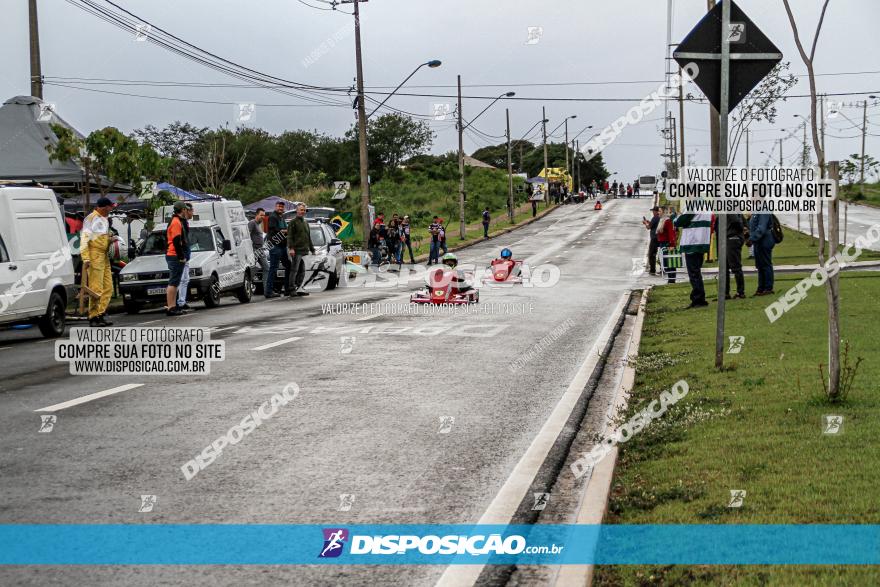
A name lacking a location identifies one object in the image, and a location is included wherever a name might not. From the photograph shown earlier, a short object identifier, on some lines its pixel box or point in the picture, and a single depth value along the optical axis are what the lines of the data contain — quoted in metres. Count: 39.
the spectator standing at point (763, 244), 17.66
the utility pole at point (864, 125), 93.47
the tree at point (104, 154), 21.77
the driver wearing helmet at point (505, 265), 25.36
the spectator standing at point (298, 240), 23.28
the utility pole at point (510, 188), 74.25
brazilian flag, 38.60
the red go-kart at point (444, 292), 19.05
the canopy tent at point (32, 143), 22.09
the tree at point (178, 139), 86.00
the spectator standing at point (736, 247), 17.92
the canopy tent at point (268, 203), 44.97
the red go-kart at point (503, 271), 25.36
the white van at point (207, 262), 20.72
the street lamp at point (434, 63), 40.19
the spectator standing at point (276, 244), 23.83
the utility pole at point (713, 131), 18.04
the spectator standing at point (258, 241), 25.62
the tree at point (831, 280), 7.04
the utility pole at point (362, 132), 39.81
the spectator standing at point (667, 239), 26.12
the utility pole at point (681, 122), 51.01
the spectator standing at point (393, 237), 41.97
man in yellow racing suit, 16.23
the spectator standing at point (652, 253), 31.97
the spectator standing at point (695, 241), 16.45
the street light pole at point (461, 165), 57.44
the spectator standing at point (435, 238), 42.50
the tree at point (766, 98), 32.94
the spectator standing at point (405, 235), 43.22
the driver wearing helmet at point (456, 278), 18.59
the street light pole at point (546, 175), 94.19
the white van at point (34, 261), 15.06
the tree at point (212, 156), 60.81
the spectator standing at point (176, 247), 18.06
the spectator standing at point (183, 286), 18.86
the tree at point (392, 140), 113.81
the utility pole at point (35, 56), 23.05
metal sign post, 8.85
